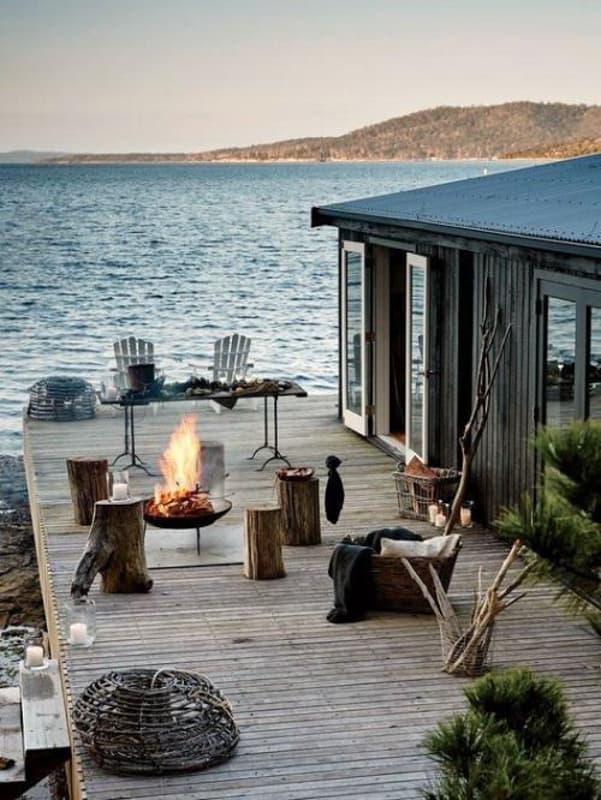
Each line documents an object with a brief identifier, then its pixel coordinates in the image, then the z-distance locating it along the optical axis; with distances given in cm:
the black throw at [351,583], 877
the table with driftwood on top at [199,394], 1315
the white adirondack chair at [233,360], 1612
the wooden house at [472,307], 945
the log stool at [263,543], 957
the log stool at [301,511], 1055
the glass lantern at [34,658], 781
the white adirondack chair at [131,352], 1578
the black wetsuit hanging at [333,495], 1073
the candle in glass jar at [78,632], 828
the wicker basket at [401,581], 870
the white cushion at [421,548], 875
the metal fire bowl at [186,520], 974
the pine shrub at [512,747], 324
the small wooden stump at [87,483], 1128
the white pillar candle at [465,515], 1098
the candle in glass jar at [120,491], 955
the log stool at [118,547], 930
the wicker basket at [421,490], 1108
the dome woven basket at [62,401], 1603
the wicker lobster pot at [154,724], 670
